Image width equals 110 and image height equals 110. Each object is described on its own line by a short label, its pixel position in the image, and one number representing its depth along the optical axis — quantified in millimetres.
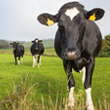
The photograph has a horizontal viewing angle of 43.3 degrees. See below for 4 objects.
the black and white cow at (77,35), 2614
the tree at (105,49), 27156
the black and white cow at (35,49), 11773
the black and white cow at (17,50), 14443
